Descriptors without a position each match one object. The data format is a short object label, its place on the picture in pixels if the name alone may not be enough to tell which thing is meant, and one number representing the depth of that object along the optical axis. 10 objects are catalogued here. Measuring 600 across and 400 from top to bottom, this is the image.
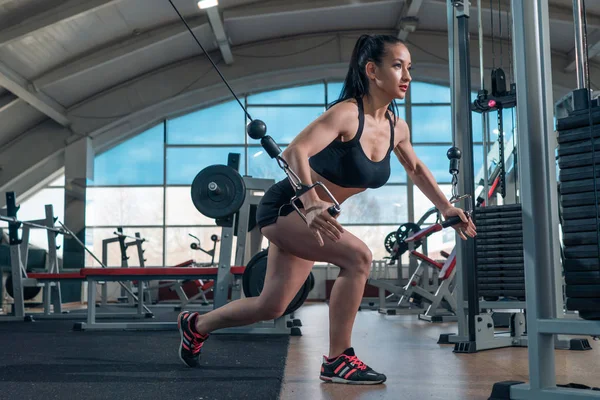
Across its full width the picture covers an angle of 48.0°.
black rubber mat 1.79
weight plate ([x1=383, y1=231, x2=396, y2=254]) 7.13
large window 11.13
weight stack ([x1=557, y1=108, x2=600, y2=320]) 1.34
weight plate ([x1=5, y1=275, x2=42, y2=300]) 8.09
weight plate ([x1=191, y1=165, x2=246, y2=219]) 3.78
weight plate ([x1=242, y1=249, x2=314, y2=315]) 3.61
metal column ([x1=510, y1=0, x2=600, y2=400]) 1.43
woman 1.85
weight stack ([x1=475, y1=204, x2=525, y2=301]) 3.04
